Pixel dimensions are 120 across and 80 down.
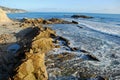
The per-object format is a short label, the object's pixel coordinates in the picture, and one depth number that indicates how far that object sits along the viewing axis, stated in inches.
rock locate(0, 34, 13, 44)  323.2
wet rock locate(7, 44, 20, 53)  270.2
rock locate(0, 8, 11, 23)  671.6
